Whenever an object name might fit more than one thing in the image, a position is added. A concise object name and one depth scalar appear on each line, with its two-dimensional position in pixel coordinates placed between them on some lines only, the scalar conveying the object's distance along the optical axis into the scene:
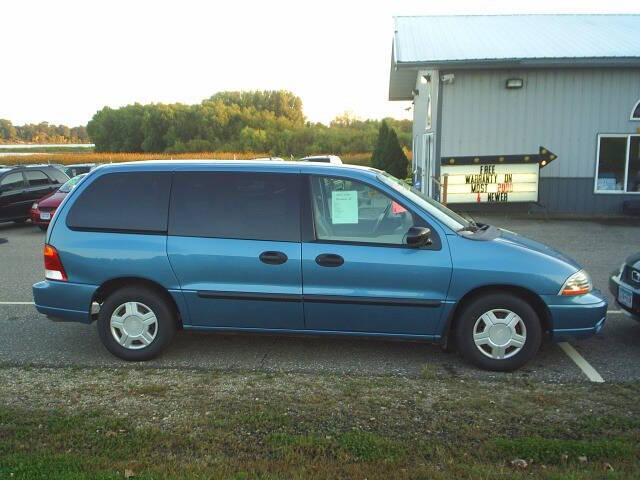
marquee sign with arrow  14.88
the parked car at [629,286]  5.35
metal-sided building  14.88
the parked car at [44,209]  13.84
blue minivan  4.77
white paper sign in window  4.93
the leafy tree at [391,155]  28.23
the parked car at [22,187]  14.85
